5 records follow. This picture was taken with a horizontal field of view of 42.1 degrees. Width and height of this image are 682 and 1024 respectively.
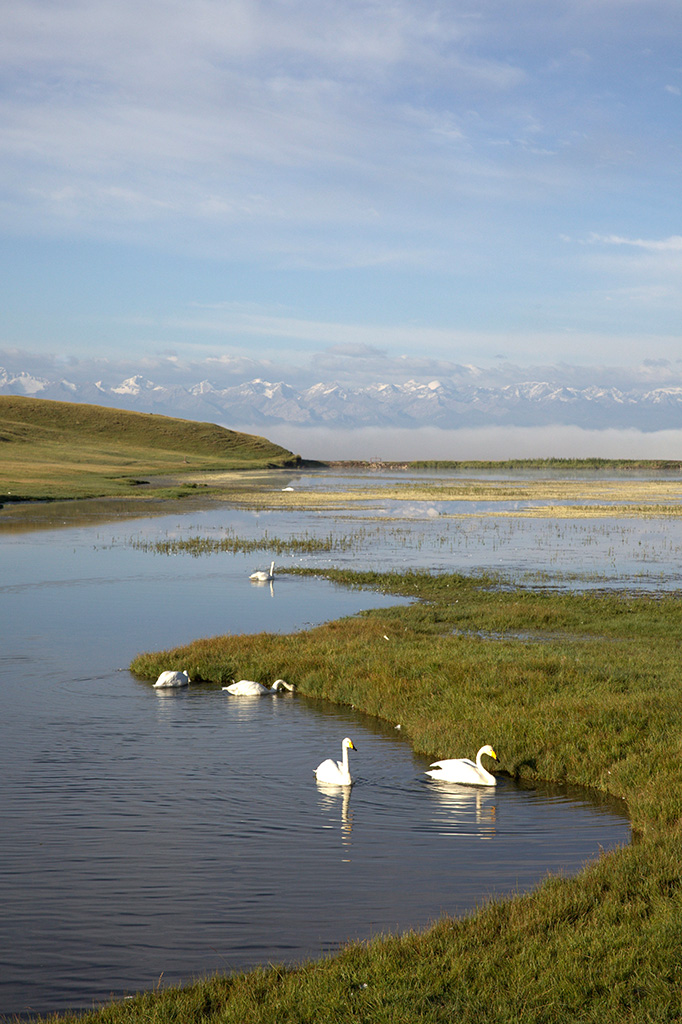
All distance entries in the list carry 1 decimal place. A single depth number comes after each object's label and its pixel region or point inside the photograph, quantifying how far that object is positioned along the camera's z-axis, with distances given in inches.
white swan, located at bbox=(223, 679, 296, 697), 818.8
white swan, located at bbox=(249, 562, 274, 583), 1513.3
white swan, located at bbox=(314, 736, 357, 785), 572.7
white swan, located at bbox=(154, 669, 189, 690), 834.2
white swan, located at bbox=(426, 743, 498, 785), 581.3
